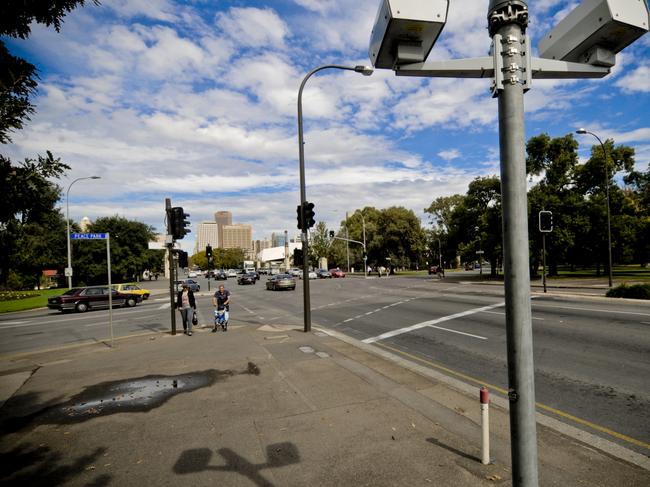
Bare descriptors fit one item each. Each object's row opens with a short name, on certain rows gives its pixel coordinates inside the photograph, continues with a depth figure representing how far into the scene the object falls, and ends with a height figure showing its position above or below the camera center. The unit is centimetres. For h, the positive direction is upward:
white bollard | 409 -194
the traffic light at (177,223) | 1360 +122
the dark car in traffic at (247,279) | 4856 -314
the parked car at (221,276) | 7531 -409
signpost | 1204 +78
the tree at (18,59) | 375 +230
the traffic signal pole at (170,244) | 1306 +47
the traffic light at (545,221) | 2016 +125
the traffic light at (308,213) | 1284 +134
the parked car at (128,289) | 2761 -225
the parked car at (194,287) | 3800 -309
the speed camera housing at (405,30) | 219 +135
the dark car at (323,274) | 5891 -343
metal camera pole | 231 +8
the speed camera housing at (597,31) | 224 +133
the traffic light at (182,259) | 1622 -9
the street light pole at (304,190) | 1230 +213
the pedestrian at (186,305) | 1336 -172
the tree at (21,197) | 384 +68
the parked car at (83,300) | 2427 -260
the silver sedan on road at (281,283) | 3450 -269
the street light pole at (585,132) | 2304 +678
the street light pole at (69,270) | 3196 -80
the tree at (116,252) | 5325 +117
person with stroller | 1337 -165
